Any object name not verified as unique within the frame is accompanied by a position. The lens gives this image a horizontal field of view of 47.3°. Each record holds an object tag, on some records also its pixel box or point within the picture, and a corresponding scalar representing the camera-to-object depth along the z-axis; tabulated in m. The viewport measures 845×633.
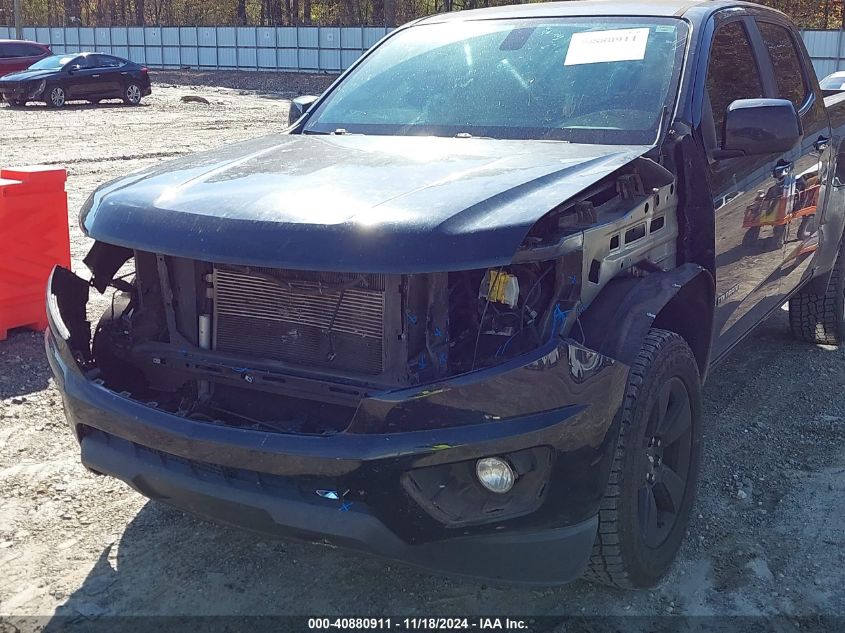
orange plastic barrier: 5.63
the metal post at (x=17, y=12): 39.34
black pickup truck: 2.58
